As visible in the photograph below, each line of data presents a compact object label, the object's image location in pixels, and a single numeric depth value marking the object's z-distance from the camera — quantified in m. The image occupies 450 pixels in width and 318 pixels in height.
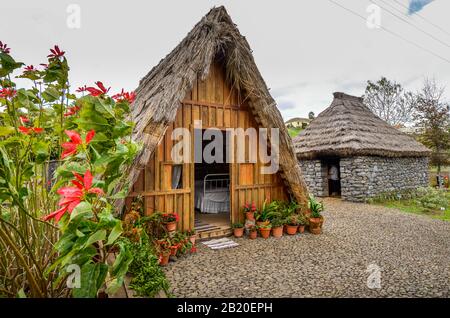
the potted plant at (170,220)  4.21
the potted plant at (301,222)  5.36
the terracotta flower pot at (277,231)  5.11
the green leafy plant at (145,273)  2.35
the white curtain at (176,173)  4.72
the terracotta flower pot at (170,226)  4.21
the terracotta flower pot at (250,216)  5.13
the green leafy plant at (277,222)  5.16
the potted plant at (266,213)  5.17
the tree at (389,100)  22.13
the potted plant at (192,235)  4.46
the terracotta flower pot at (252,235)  4.94
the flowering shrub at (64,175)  1.16
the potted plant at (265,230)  4.99
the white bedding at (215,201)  6.42
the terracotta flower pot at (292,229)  5.23
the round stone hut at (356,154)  9.45
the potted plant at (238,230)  5.02
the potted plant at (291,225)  5.24
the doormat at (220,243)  4.47
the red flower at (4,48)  1.55
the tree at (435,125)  14.54
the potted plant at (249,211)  5.14
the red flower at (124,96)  2.44
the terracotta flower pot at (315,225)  5.29
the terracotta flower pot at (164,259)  3.61
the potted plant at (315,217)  5.30
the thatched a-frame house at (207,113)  4.16
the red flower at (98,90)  1.84
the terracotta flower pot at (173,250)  3.85
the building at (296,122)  30.89
